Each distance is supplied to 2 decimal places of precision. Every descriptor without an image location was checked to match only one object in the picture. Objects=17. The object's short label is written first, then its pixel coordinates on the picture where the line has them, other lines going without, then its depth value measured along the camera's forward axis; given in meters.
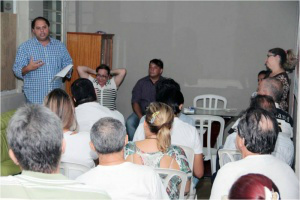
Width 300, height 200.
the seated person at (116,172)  2.33
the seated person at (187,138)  3.56
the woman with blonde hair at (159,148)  2.97
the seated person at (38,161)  1.82
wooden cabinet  6.58
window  6.44
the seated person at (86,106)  3.88
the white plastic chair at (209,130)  5.20
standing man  5.20
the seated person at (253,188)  1.34
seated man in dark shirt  6.39
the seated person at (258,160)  2.35
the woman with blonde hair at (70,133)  3.20
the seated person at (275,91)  3.79
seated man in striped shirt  6.25
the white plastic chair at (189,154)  3.42
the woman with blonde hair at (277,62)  5.20
